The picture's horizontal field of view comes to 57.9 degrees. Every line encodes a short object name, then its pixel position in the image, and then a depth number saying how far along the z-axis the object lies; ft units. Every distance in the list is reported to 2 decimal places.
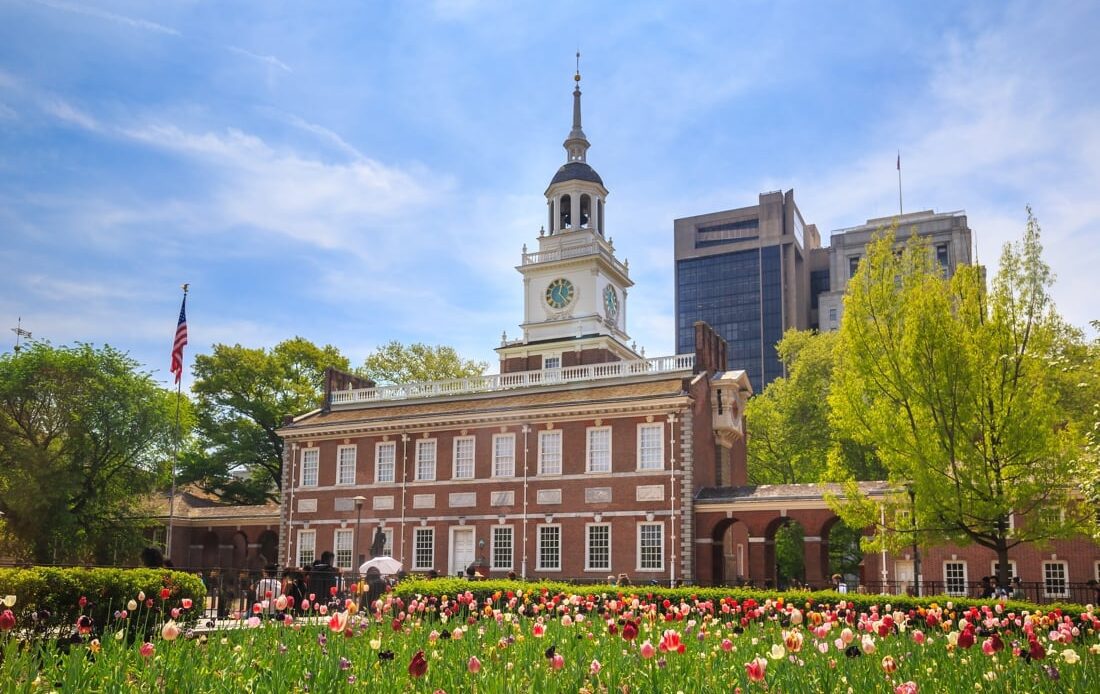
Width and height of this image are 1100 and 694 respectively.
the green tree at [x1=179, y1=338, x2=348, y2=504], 193.47
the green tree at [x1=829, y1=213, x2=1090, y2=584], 80.79
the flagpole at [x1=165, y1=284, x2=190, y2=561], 141.73
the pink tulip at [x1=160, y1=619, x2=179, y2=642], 23.41
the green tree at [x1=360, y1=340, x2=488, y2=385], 224.12
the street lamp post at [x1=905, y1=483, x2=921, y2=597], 84.56
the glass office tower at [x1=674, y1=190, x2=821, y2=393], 483.51
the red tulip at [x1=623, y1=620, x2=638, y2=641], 23.24
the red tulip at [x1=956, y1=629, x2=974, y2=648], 24.03
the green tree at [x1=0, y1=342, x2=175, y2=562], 147.02
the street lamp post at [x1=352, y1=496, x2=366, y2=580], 127.29
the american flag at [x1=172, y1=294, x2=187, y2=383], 135.33
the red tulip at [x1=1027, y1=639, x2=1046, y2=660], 23.54
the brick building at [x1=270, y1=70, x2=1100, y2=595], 124.98
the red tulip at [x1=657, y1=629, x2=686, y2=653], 22.58
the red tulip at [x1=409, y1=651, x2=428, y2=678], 18.83
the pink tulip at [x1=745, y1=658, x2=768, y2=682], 20.01
